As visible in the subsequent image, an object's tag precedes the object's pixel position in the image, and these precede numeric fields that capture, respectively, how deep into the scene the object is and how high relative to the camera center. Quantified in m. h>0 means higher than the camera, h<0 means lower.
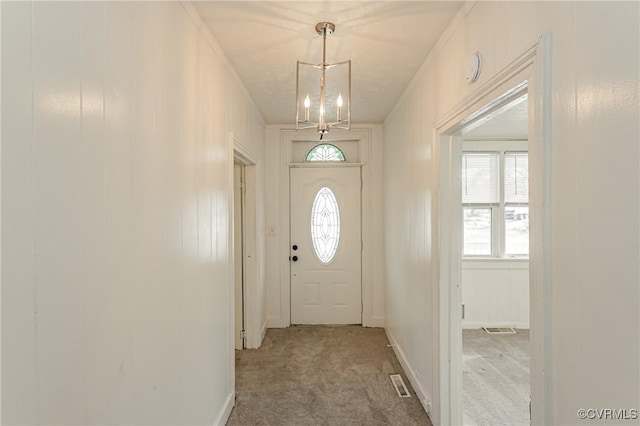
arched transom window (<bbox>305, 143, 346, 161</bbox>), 4.68 +0.80
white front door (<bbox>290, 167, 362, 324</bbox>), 4.59 -0.61
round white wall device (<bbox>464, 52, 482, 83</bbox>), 1.69 +0.72
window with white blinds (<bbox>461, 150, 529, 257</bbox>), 4.52 +0.10
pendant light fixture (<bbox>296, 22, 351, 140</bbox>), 2.04 +1.12
